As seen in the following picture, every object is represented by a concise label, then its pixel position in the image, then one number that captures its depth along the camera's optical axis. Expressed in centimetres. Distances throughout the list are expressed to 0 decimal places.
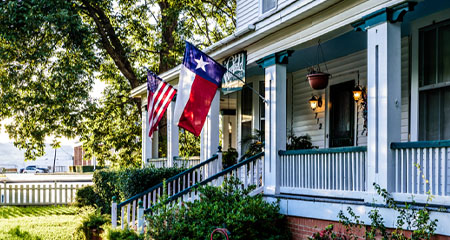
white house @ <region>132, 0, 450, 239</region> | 737
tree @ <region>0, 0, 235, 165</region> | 1953
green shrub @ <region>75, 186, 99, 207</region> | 1942
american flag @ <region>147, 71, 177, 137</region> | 1388
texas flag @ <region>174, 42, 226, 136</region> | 1070
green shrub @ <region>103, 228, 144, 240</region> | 1038
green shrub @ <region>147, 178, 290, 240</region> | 905
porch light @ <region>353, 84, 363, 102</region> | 1137
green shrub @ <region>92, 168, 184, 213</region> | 1398
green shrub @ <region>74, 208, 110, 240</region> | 1389
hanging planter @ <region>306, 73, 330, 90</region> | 1073
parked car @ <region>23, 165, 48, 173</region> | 8235
